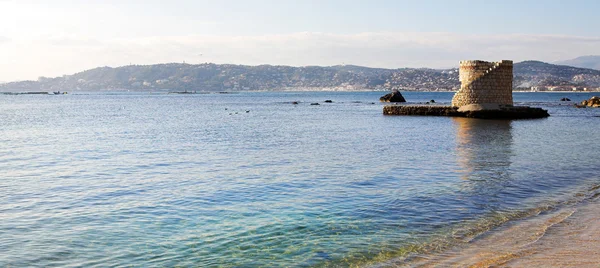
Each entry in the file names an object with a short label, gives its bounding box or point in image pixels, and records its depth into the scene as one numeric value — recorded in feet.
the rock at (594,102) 236.02
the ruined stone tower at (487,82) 150.00
